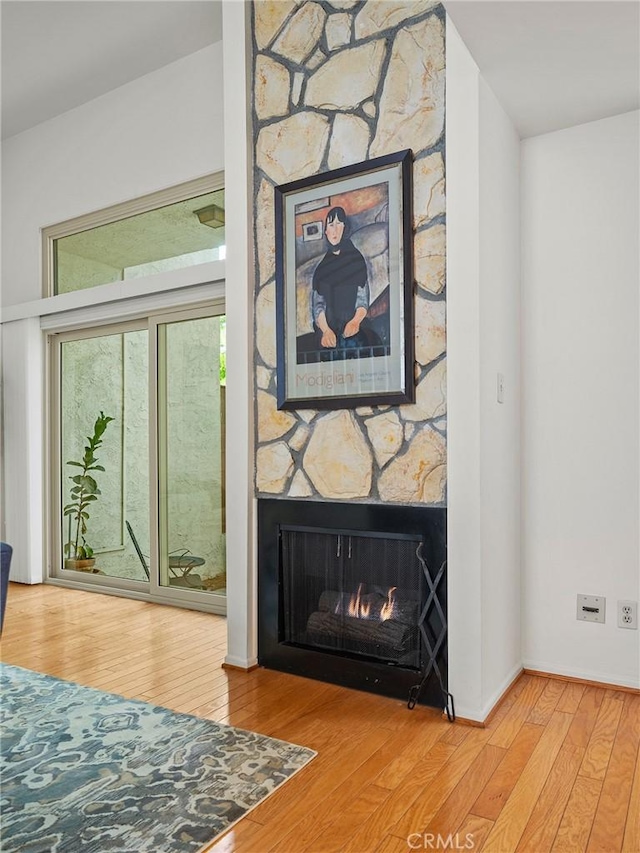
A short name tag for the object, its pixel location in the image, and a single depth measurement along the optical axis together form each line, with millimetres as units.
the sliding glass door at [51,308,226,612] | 3971
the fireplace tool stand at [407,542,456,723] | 2451
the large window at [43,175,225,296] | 4004
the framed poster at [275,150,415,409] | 2605
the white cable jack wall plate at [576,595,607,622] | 2699
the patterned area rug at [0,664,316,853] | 1703
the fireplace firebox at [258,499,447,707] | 2506
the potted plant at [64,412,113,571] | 4684
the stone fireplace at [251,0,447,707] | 2539
